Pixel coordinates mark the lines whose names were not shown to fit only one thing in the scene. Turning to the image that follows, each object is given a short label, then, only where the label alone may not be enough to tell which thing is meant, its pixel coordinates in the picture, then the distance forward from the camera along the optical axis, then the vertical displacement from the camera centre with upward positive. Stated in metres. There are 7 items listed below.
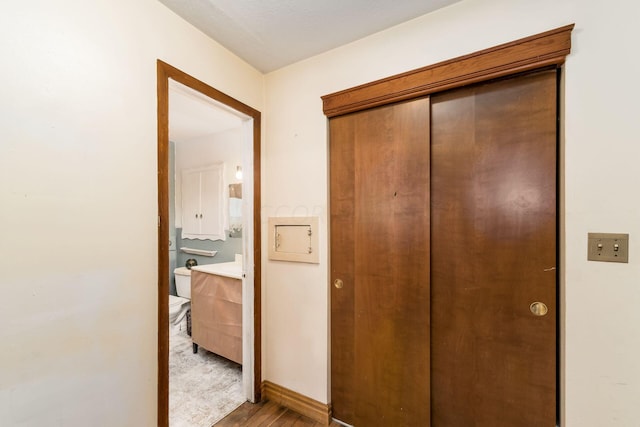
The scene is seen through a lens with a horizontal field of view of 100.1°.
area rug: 1.79 -1.38
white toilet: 3.11 -1.06
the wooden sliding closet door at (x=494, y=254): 1.21 -0.21
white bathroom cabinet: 3.34 +0.12
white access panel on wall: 1.80 -0.19
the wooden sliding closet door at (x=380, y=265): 1.47 -0.32
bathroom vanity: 2.23 -0.87
